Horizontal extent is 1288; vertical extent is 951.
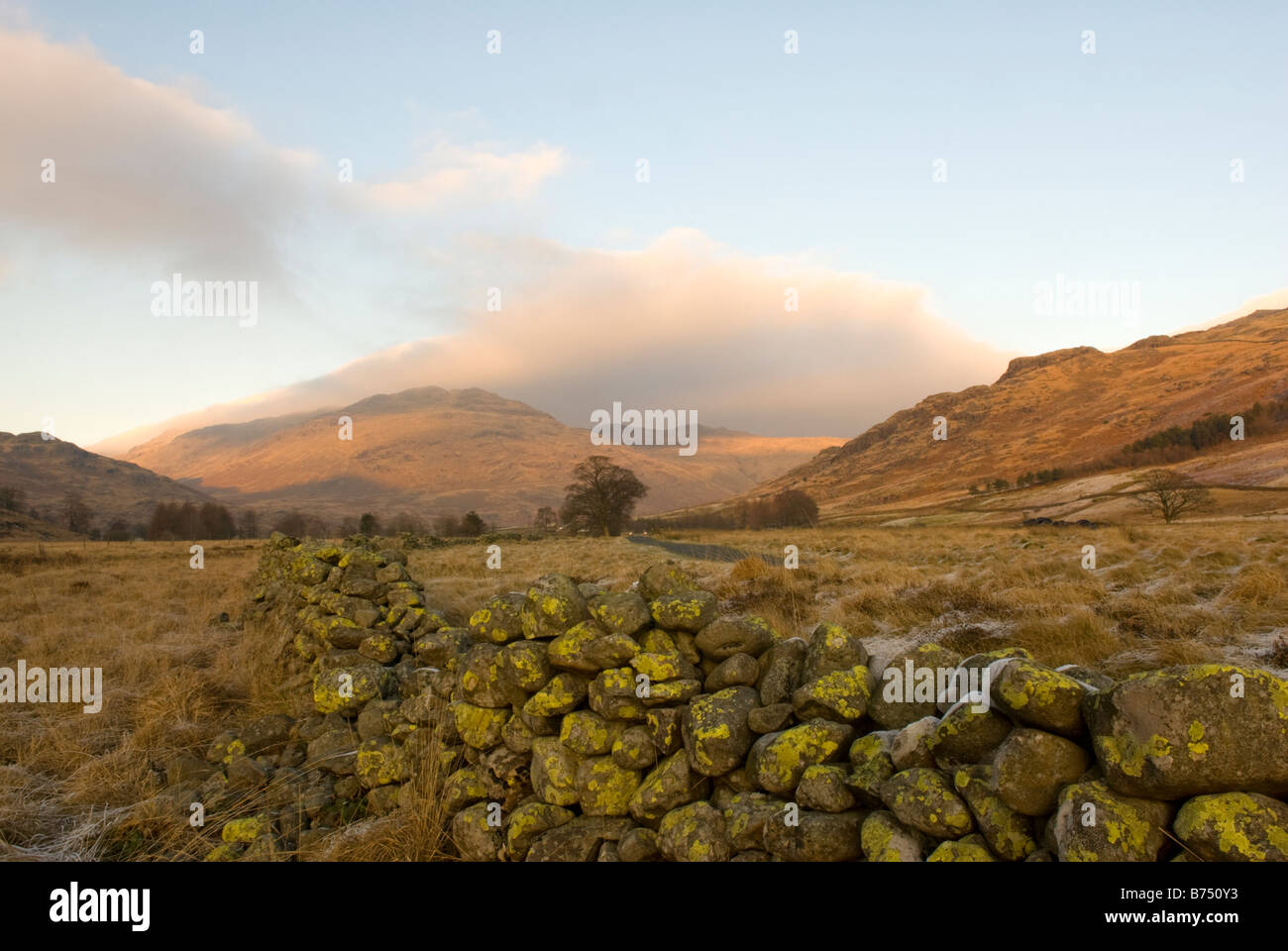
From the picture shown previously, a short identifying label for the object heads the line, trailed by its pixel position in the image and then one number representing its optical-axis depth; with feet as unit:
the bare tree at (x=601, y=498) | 188.44
